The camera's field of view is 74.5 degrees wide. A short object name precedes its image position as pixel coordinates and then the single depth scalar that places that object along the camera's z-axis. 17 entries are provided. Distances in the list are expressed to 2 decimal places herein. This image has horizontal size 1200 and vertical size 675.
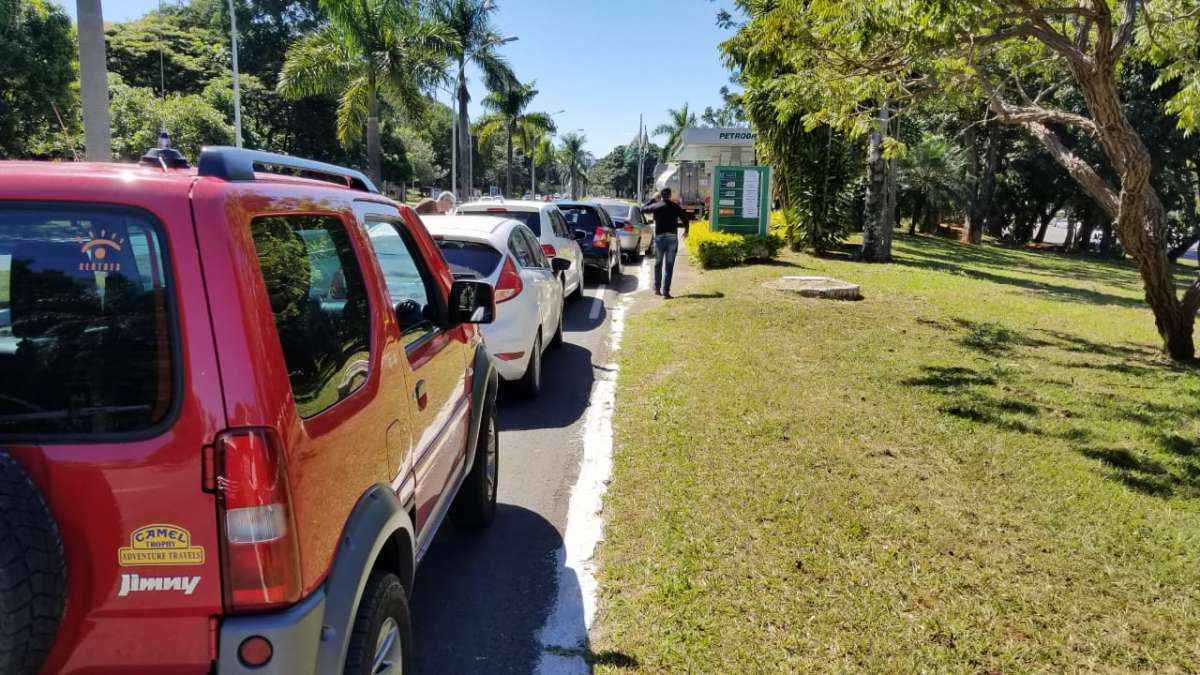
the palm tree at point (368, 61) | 24.61
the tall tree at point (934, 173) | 31.34
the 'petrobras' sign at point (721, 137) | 29.17
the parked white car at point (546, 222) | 10.31
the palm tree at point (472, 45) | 31.05
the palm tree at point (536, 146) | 56.93
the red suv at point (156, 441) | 1.71
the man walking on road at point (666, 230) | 12.38
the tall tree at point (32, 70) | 24.44
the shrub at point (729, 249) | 16.53
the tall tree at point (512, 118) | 41.98
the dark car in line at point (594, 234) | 14.52
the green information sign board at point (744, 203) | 17.97
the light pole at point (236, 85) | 26.16
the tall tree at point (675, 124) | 72.06
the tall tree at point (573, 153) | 87.31
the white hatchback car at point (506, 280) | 6.52
